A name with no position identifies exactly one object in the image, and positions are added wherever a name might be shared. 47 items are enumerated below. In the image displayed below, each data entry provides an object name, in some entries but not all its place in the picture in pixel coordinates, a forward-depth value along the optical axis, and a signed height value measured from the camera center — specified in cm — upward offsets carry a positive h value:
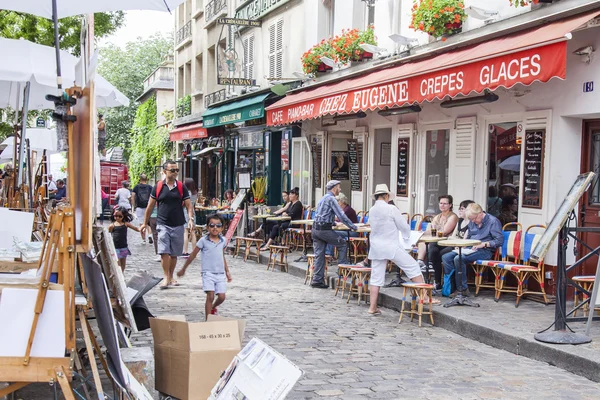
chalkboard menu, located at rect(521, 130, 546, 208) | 1004 +2
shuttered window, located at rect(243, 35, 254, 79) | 2292 +343
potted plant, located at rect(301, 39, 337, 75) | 1652 +250
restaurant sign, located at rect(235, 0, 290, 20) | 2064 +469
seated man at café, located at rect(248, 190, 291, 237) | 1686 -97
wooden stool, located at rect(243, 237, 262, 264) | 1587 -186
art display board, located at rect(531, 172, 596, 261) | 729 -47
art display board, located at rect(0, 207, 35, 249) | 716 -61
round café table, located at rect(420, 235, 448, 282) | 1024 -99
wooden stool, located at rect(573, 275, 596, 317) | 870 -136
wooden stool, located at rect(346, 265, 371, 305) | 1045 -164
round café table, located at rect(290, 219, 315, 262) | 1428 -148
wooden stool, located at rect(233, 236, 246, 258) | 1697 -187
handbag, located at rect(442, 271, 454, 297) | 1032 -164
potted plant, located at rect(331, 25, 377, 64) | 1483 +253
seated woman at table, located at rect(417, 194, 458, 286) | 1075 -89
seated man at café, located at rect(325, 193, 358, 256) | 1318 -83
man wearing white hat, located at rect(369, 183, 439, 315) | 955 -99
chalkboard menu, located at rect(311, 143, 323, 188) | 1764 +12
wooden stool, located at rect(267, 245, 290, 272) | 1441 -183
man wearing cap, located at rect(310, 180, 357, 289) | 1172 -106
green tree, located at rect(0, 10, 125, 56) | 1877 +354
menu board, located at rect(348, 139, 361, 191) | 1597 +5
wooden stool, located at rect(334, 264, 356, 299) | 1080 -168
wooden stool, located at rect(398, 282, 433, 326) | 913 -162
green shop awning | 1850 +148
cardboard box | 514 -133
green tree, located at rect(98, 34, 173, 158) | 5078 +689
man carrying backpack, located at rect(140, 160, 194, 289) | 1120 -75
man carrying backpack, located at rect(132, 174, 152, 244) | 1800 -74
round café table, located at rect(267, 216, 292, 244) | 1611 -115
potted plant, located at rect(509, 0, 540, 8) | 972 +222
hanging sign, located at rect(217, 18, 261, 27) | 2106 +418
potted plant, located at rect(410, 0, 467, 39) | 1145 +239
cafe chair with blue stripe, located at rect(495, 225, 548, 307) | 948 -131
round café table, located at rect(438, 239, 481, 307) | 957 -139
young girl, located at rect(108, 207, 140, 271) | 1030 -95
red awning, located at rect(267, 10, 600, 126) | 820 +128
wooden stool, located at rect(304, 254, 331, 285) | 1237 -172
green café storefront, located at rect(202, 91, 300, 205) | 1923 +70
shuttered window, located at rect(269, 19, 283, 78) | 2033 +326
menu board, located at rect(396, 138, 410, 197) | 1377 +4
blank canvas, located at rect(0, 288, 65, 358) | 414 -91
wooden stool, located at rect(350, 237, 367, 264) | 1369 -151
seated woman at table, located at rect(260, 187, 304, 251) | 1644 -105
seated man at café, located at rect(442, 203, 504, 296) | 1015 -96
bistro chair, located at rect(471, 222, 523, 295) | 994 -122
